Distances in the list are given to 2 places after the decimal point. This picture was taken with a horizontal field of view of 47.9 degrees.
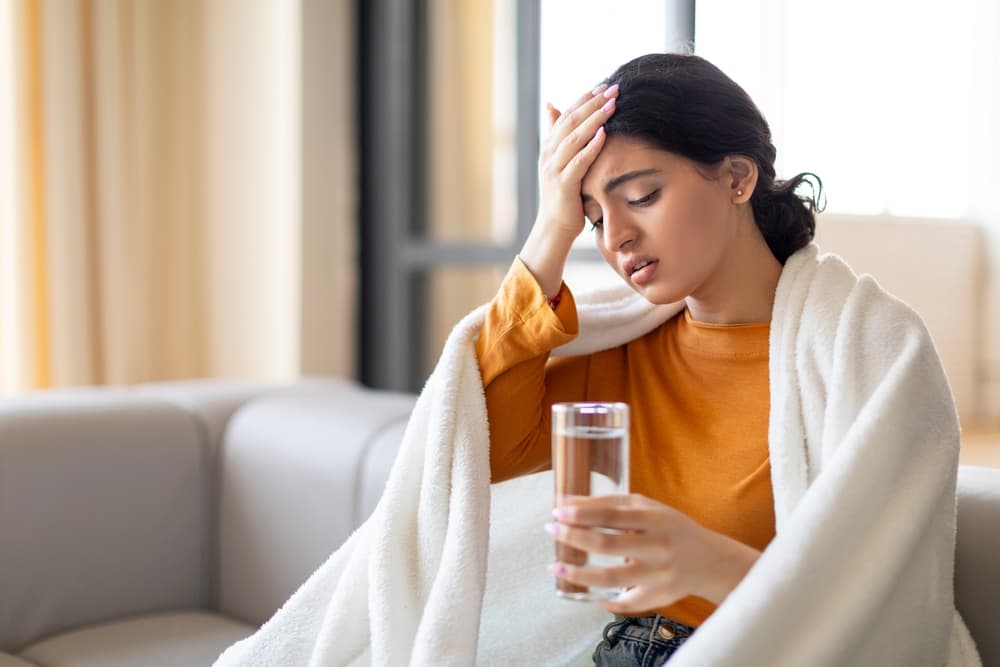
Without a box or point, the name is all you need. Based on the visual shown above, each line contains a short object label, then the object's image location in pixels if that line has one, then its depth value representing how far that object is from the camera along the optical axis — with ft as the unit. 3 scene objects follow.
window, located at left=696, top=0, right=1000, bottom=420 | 7.41
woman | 4.24
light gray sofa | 6.52
